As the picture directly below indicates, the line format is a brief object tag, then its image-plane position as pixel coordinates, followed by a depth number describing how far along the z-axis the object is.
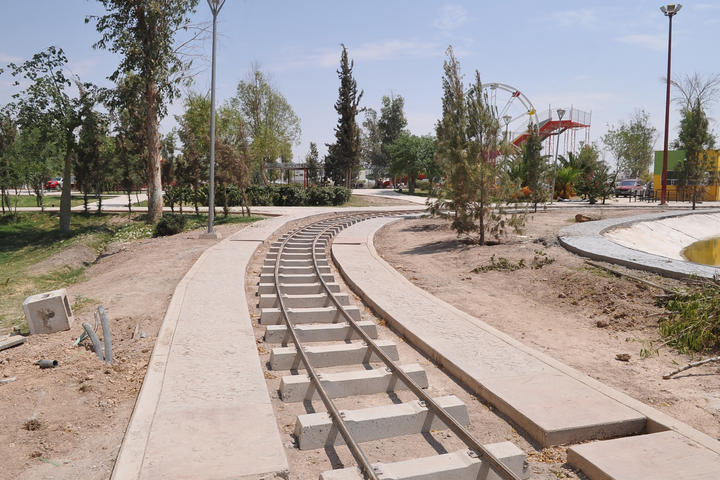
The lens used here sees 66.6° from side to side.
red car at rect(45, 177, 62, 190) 69.12
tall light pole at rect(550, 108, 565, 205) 33.81
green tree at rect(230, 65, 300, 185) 62.06
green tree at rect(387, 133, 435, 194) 56.19
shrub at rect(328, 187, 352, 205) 41.91
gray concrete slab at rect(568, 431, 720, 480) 4.54
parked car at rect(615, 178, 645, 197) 49.03
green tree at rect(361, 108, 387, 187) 99.05
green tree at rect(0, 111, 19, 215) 34.78
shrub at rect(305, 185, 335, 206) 41.00
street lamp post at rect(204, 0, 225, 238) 18.39
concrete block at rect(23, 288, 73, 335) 8.95
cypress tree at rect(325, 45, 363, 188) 59.56
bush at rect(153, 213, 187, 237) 23.69
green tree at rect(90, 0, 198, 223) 25.55
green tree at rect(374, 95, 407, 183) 89.44
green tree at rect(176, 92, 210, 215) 28.06
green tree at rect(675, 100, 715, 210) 31.55
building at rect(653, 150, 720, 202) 38.66
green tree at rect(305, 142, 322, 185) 62.78
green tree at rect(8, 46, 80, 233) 27.97
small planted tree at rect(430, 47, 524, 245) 17.31
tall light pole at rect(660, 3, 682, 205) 34.28
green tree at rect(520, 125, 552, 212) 30.03
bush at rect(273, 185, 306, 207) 39.91
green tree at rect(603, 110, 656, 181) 67.94
